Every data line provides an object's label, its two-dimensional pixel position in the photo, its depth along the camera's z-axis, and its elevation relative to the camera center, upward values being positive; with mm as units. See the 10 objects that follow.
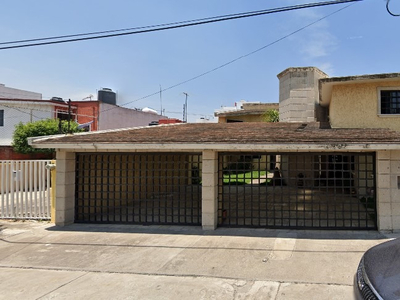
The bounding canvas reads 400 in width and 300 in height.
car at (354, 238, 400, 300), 2432 -1136
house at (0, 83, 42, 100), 28344 +5715
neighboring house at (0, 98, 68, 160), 21188 +2615
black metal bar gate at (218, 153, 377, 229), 7785 -1981
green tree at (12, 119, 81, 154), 17489 +1101
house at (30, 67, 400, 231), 7207 -271
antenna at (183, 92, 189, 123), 39756 +5039
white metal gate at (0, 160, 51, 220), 8938 -1082
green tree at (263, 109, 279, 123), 20022 +2388
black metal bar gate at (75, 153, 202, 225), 8789 -1467
